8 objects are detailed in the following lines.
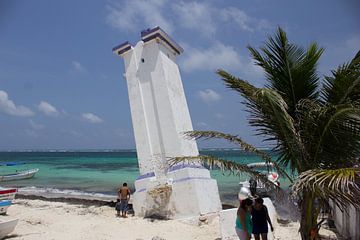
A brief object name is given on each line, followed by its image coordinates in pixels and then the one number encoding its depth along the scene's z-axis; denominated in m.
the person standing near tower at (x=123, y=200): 13.95
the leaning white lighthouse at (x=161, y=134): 12.71
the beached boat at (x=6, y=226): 9.95
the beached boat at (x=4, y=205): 12.79
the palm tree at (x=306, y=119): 5.29
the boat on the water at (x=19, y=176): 33.84
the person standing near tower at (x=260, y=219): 7.11
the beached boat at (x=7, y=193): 14.25
